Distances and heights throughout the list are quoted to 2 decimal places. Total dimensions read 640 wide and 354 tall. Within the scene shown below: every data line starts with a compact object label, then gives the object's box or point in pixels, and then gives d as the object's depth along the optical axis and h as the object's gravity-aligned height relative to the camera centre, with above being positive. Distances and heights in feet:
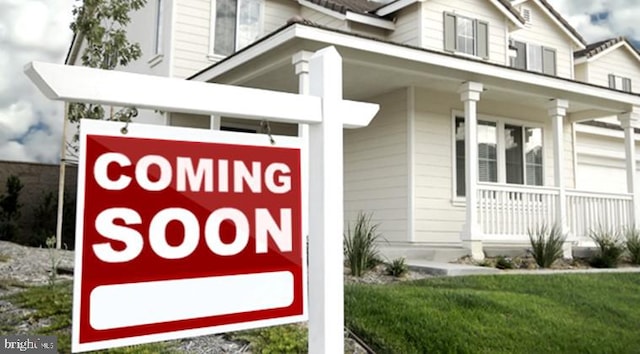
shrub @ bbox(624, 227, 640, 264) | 30.50 -1.50
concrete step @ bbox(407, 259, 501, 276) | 22.71 -2.10
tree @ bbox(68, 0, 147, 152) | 27.25 +9.19
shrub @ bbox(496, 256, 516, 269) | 25.99 -2.10
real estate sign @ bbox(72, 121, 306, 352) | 4.83 -0.15
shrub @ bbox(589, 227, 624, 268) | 28.89 -1.72
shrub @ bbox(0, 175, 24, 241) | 38.04 +0.67
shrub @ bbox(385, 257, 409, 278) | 21.83 -1.98
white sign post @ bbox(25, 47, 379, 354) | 5.35 +1.09
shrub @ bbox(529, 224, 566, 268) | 26.73 -1.43
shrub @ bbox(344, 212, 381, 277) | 21.06 -1.32
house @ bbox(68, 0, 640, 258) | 28.09 +7.46
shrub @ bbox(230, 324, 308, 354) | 11.38 -2.59
